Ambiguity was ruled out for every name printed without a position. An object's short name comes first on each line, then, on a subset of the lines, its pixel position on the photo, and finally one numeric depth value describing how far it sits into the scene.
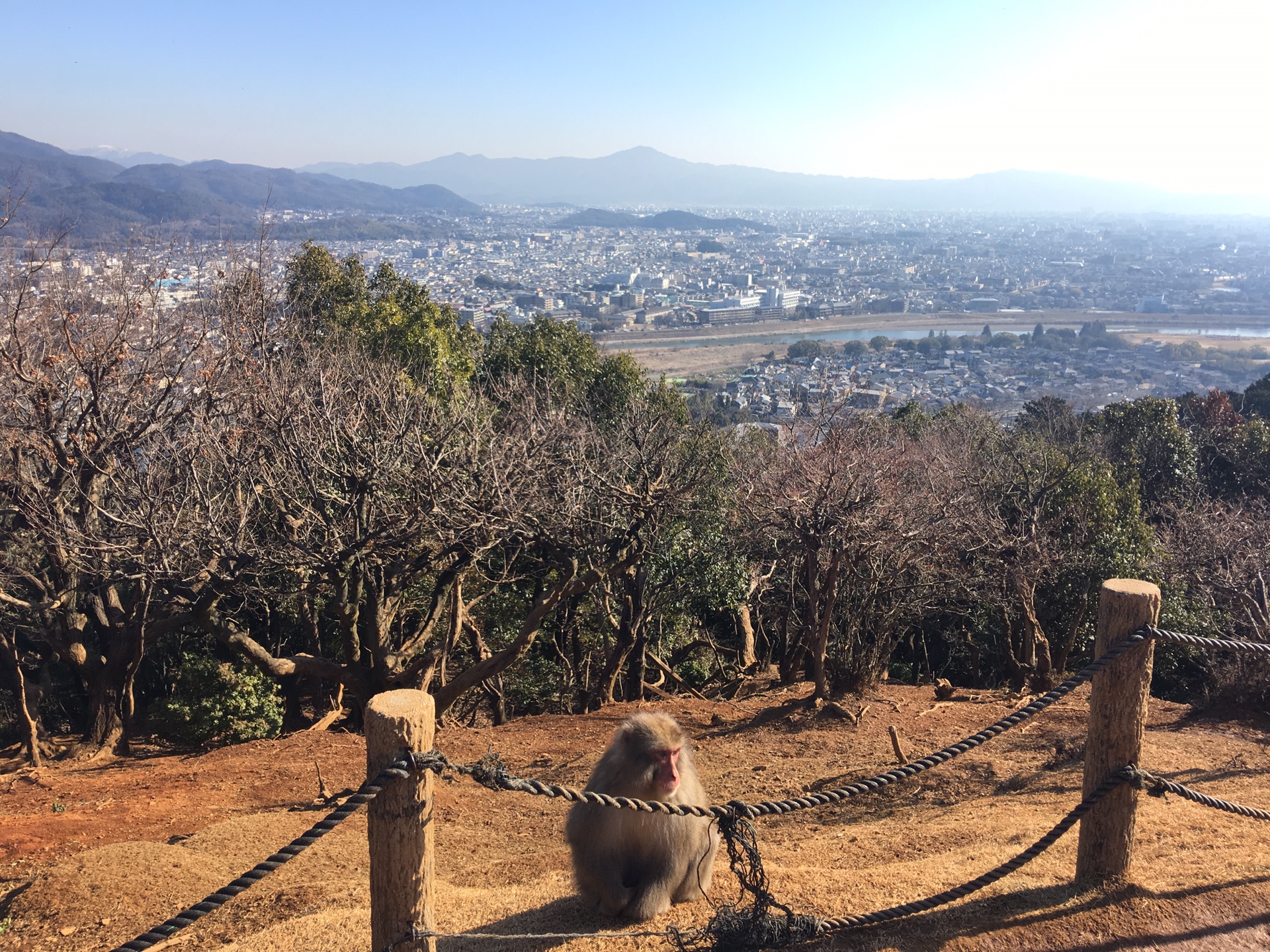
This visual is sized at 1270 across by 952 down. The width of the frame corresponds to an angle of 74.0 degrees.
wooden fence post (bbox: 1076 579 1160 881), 3.41
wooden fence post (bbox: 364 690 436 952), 2.68
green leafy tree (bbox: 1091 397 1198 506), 19.50
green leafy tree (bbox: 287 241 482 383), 16.59
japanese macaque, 3.66
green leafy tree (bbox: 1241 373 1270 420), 26.55
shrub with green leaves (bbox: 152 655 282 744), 9.07
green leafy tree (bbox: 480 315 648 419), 17.02
